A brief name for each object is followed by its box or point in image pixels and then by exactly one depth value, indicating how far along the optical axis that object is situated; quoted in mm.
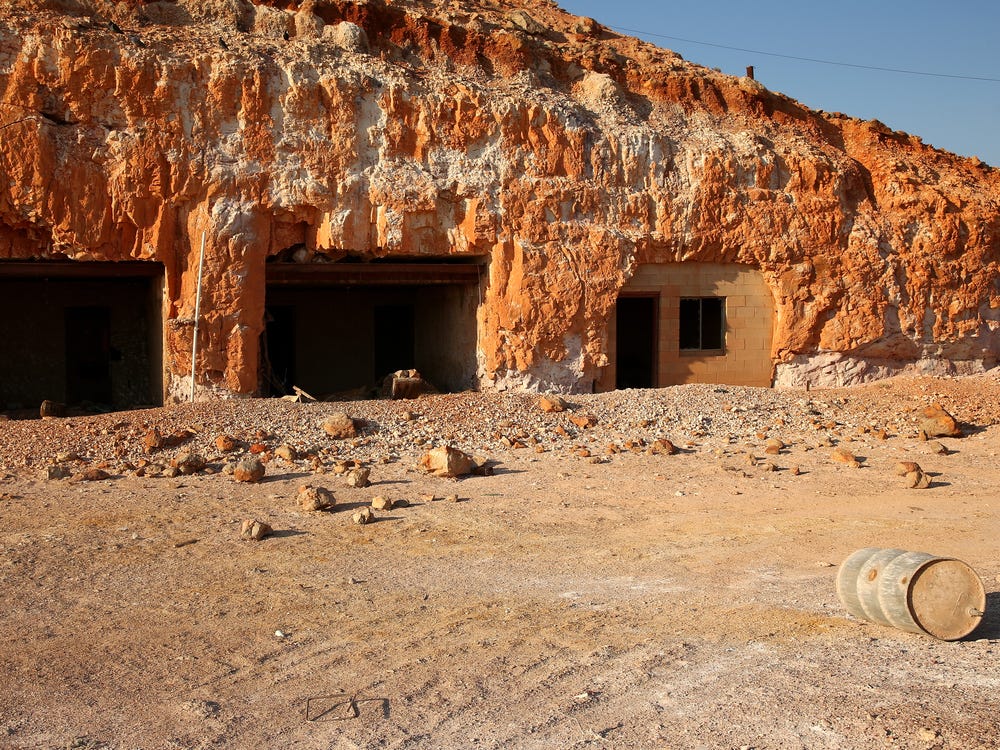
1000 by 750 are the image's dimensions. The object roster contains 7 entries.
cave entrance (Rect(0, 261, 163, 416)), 15094
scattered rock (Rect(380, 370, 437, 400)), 13031
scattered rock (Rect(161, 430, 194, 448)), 10328
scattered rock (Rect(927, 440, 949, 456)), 11456
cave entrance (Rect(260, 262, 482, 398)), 15250
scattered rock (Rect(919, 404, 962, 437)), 12289
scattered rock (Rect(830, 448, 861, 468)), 10688
